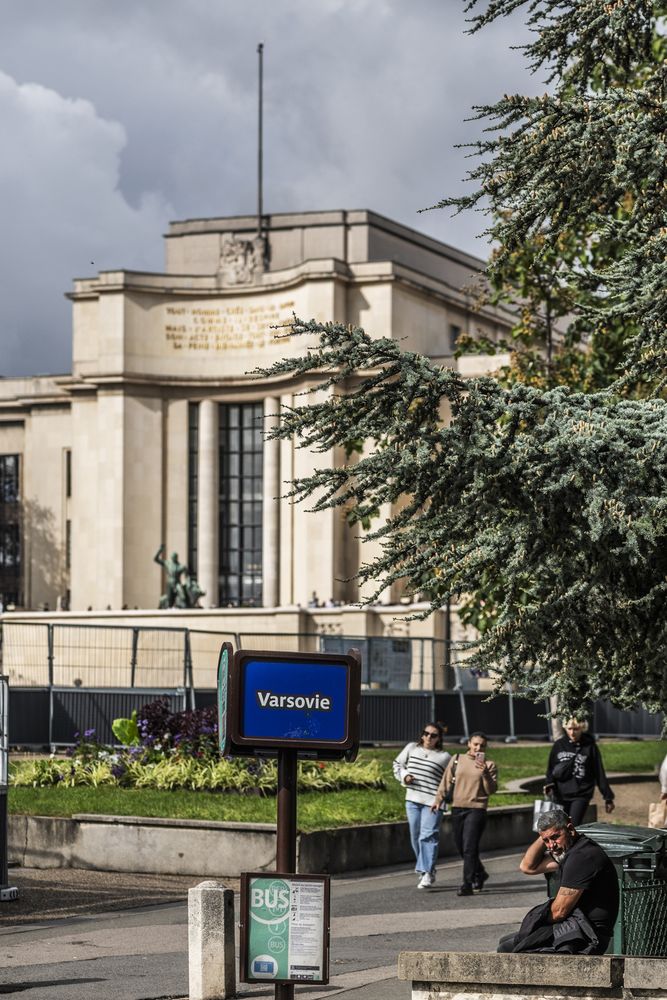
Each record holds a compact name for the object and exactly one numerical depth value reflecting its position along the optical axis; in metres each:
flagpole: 77.06
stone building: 69.31
